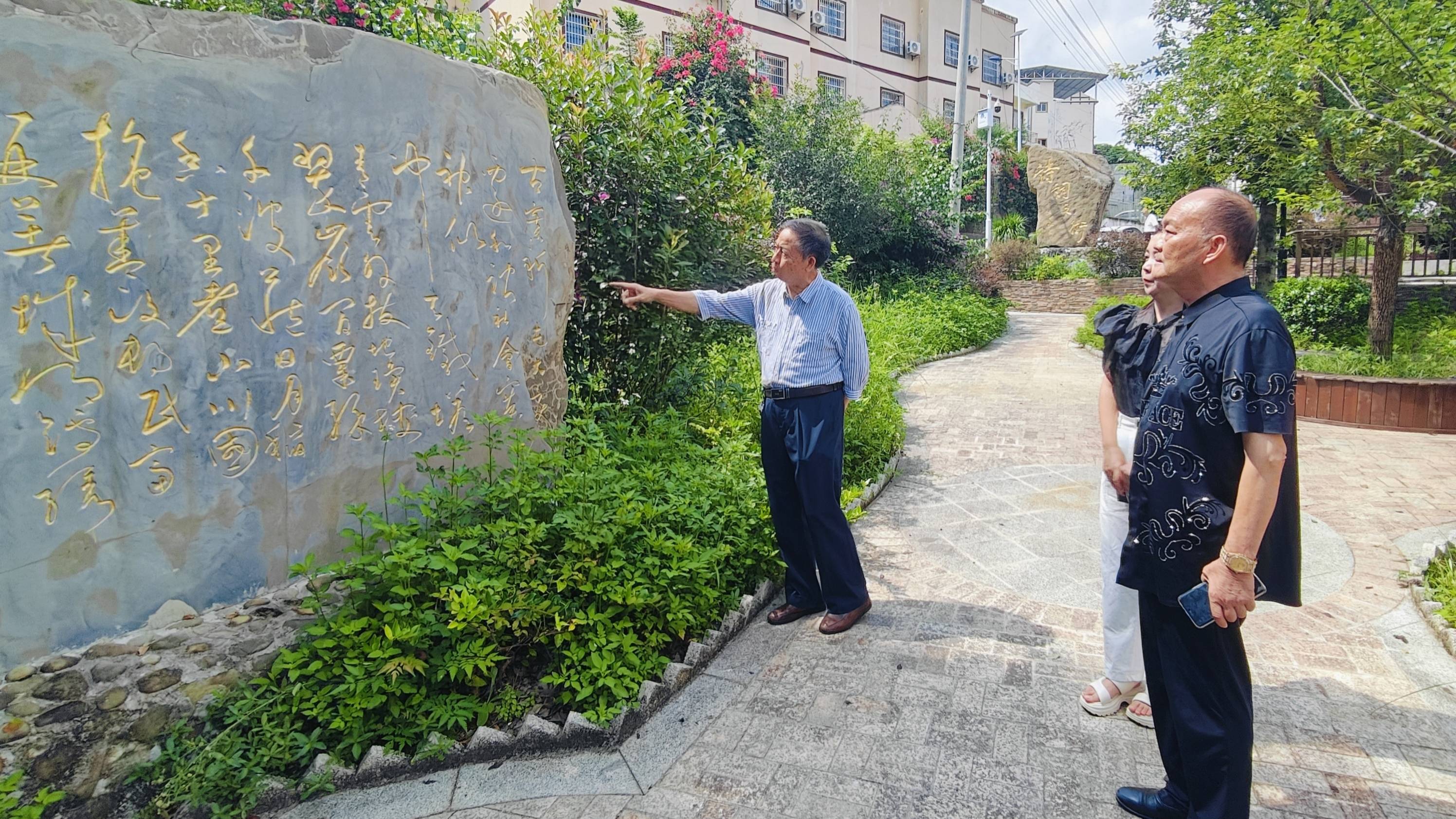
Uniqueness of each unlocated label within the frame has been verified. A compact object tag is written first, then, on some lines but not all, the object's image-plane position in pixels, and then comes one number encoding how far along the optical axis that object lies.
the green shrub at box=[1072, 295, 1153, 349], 11.03
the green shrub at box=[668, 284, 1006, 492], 5.06
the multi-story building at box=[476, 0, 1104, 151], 17.20
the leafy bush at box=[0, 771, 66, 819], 2.04
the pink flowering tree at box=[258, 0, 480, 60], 4.92
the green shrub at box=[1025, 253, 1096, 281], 17.34
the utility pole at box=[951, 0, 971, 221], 14.39
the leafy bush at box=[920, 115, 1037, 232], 23.59
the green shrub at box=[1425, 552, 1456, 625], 3.23
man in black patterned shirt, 1.76
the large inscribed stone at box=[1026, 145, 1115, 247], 20.86
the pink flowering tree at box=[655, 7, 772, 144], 11.89
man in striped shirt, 3.14
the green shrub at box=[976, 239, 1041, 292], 17.92
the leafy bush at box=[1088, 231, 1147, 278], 16.52
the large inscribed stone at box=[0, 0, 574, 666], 2.16
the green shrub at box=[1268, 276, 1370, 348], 10.31
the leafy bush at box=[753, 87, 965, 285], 11.54
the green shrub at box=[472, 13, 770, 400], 4.33
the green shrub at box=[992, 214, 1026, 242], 23.34
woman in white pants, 2.27
